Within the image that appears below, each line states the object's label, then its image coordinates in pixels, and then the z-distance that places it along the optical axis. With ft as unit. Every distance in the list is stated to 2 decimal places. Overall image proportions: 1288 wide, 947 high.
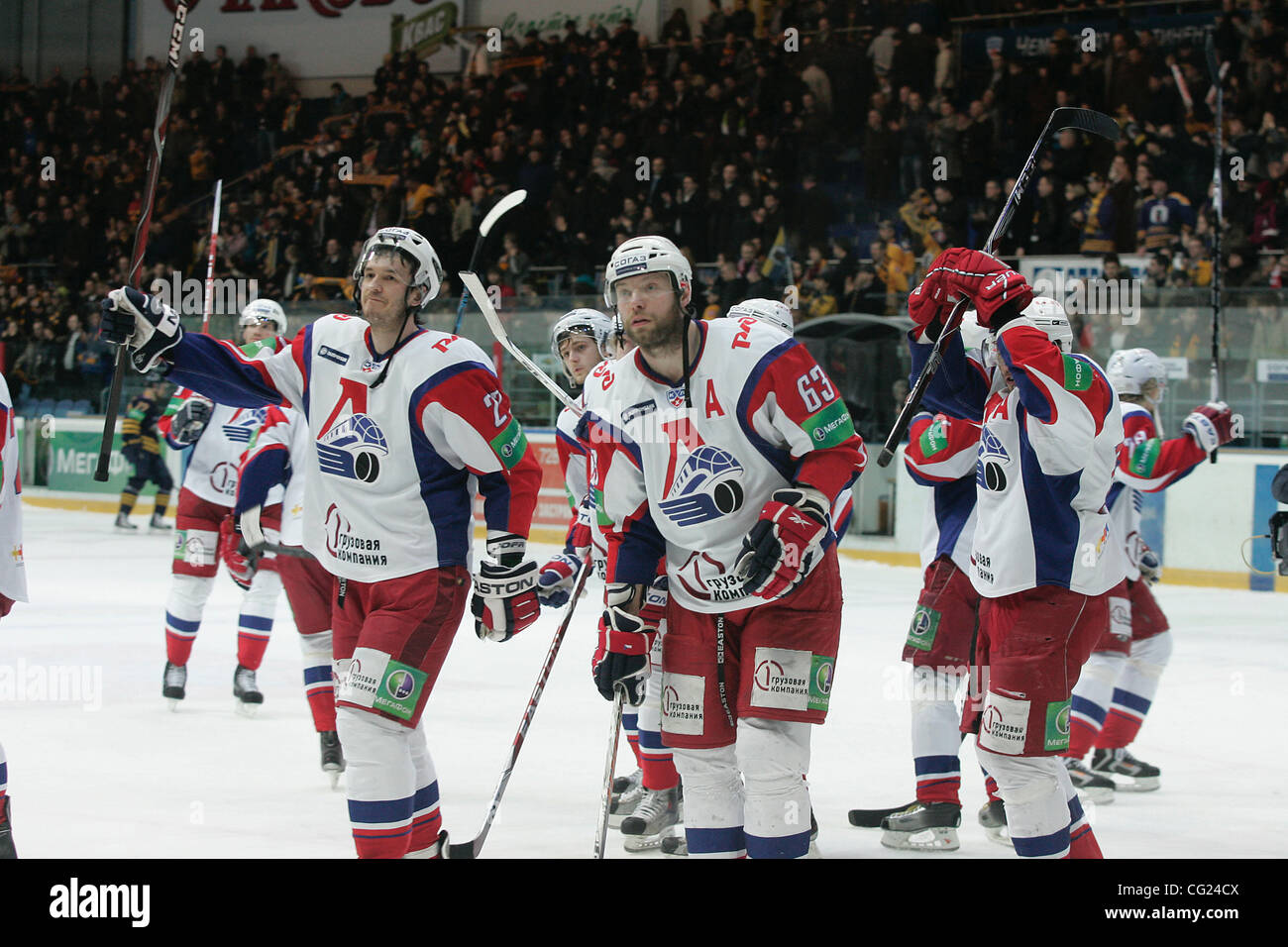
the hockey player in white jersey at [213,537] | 18.88
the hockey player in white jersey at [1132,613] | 14.44
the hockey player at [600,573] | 12.78
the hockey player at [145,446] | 40.16
